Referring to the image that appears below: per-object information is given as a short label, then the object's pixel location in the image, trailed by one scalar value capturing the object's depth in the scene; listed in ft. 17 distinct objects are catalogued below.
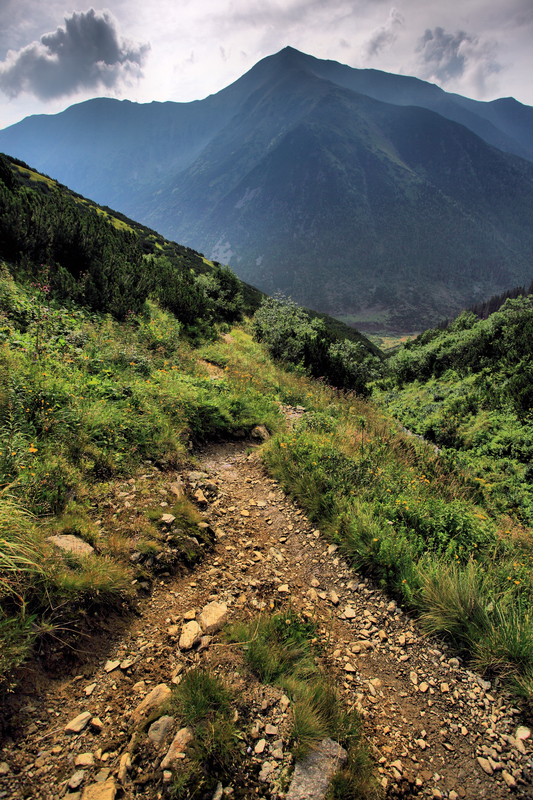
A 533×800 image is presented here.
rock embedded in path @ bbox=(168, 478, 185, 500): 15.10
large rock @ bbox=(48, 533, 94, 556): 10.18
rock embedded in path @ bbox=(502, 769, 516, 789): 7.52
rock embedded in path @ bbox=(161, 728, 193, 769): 6.75
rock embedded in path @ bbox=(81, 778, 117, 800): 6.24
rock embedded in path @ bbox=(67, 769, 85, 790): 6.25
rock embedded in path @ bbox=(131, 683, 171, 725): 7.64
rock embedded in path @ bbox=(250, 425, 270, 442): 23.62
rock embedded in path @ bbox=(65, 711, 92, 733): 7.02
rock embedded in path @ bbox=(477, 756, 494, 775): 7.78
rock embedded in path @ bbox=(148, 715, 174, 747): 7.17
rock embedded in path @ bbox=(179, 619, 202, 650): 9.39
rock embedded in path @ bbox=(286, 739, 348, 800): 7.01
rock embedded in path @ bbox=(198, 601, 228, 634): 10.03
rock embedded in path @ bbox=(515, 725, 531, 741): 8.22
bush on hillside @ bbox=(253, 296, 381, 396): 55.06
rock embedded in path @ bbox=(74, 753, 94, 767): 6.60
